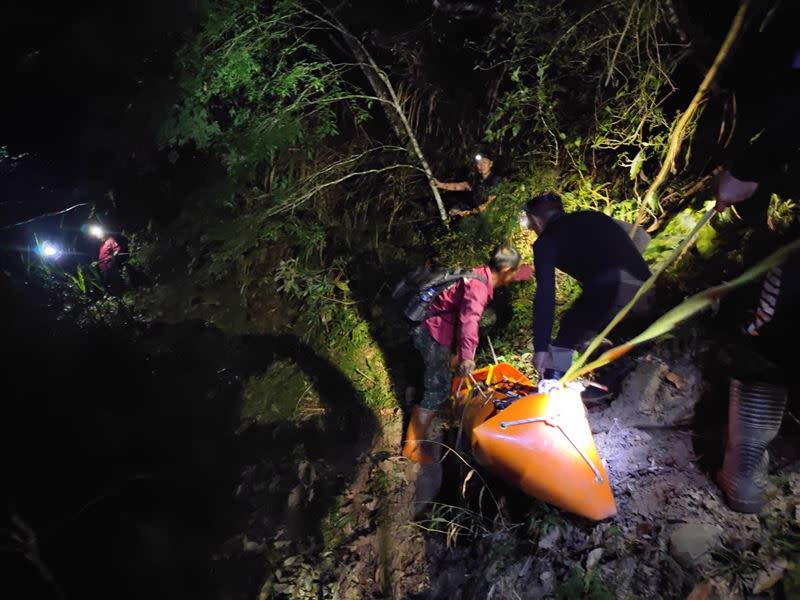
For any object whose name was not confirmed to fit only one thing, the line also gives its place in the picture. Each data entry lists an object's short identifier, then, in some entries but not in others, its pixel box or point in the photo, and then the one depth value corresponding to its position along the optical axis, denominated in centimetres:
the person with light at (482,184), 563
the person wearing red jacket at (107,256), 1072
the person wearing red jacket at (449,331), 378
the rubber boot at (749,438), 234
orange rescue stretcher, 238
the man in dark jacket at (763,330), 199
